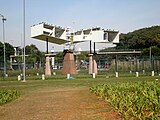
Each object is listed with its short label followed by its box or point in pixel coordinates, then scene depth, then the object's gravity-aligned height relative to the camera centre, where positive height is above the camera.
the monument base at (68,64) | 60.53 +1.24
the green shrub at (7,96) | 15.88 -1.35
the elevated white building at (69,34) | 59.25 +6.95
